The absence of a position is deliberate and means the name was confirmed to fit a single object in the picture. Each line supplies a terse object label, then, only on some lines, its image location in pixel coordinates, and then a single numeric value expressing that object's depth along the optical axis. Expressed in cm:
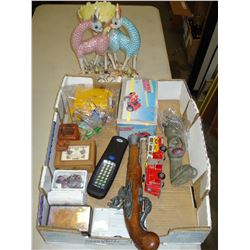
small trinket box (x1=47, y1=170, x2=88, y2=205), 82
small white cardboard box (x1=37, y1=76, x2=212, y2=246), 76
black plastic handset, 87
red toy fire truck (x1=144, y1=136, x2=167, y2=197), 89
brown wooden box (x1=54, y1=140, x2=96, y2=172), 90
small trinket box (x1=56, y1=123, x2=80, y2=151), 93
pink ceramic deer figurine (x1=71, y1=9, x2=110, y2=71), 100
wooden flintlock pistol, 71
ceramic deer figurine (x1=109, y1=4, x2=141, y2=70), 101
